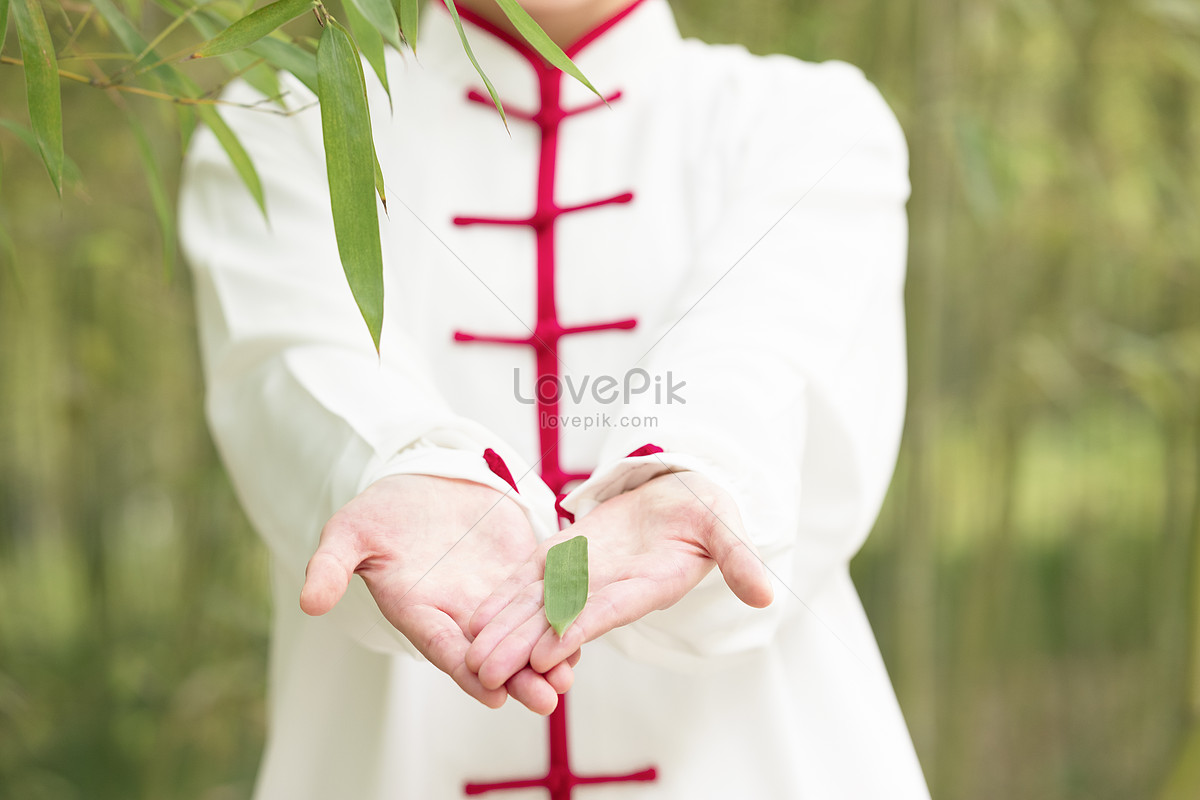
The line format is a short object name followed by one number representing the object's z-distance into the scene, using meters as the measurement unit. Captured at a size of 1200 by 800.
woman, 2.38
